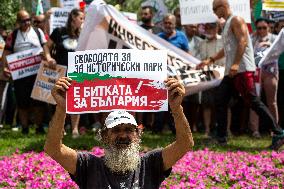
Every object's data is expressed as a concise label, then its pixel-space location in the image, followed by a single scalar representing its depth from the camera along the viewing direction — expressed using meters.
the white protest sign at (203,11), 10.66
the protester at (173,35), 10.89
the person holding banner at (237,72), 8.93
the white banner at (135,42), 9.77
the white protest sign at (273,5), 11.23
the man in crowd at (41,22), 12.00
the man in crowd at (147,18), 11.54
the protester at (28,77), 10.71
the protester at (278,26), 11.39
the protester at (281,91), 11.05
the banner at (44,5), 13.08
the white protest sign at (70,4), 11.92
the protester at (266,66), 10.55
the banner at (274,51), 10.07
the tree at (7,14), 17.97
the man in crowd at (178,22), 12.35
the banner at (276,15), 11.97
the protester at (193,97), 11.26
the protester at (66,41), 9.89
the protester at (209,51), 10.85
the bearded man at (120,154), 4.29
